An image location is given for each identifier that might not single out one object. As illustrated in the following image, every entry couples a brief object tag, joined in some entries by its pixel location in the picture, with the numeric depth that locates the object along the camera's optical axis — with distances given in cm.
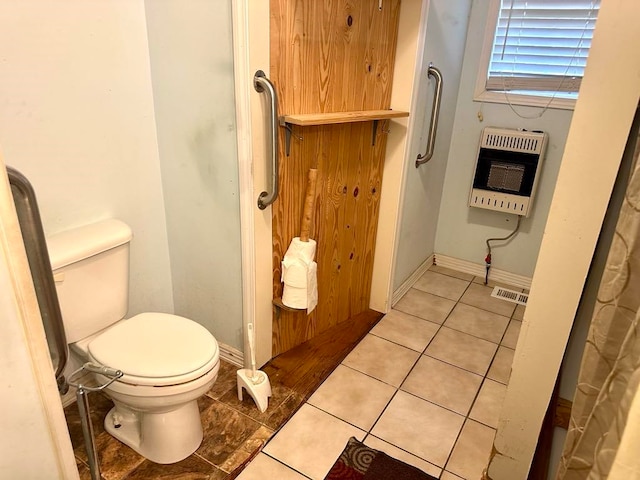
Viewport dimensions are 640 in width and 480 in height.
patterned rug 159
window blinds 241
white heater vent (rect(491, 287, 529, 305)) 283
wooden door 169
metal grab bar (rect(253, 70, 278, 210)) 153
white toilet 146
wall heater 262
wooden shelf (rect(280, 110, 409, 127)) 164
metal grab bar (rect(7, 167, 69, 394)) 87
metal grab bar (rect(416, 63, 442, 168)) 227
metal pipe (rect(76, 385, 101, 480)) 112
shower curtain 47
